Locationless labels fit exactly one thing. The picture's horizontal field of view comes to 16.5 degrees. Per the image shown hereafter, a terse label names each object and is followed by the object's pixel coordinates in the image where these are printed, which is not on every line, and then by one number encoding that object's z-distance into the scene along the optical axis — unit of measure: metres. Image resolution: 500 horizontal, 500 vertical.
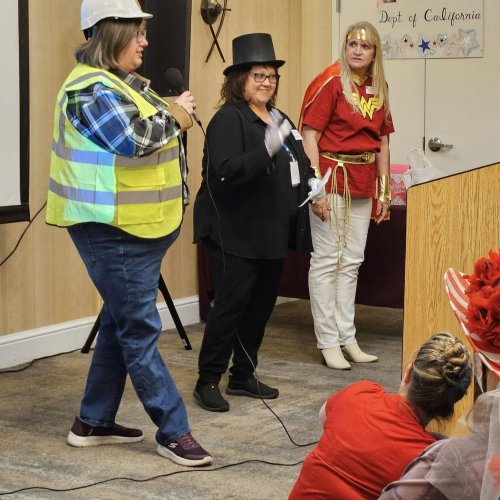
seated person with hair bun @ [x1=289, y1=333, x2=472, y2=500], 3.54
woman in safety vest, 5.27
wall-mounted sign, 10.22
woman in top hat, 6.51
